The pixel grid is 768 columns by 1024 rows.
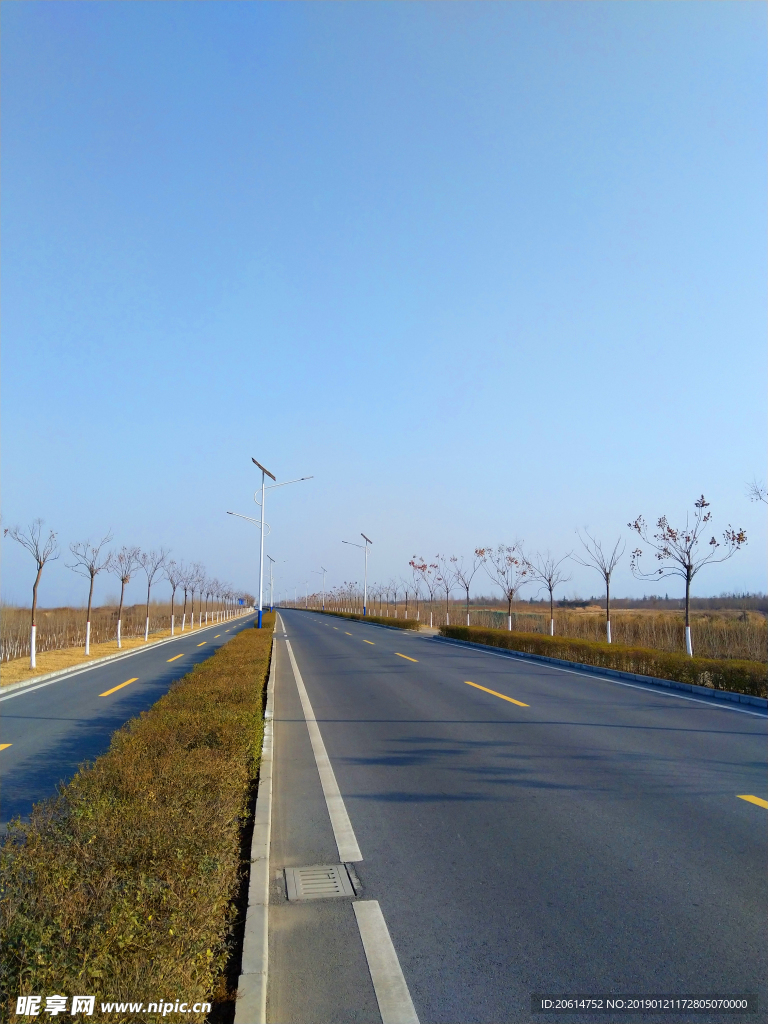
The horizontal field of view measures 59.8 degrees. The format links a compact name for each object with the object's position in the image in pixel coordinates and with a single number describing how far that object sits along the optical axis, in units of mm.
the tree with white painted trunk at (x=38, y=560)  20984
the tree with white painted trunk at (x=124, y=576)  32384
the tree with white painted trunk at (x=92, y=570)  27927
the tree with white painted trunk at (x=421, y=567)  56997
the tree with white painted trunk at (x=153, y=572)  39438
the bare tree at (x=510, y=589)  38038
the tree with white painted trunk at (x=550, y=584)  36469
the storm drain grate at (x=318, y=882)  4391
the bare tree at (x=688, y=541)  22016
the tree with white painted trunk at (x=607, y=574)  28414
